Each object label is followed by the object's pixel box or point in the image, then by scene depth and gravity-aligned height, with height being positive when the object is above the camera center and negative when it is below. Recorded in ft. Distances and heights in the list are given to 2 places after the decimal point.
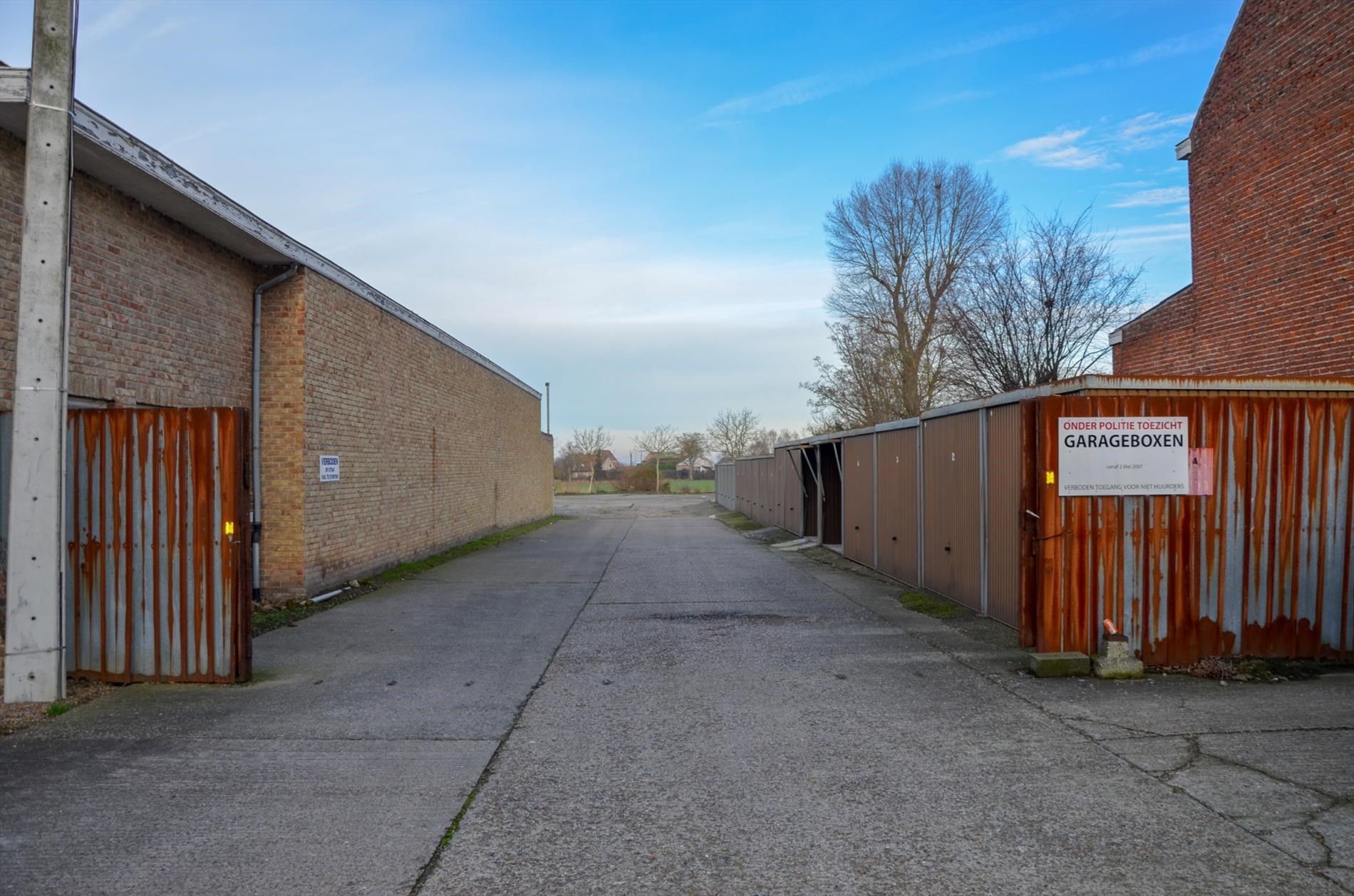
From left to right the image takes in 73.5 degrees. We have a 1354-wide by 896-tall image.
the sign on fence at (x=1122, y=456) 24.66 +0.21
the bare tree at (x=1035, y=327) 77.25 +11.92
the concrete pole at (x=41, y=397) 20.83 +1.49
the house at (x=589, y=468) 305.12 -2.00
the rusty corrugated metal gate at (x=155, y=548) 23.50 -2.25
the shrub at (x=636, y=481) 249.14 -5.06
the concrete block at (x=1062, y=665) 24.16 -5.40
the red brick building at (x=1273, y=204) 35.50 +11.36
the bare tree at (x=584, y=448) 304.91 +4.89
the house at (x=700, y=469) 314.20 -2.40
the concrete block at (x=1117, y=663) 23.86 -5.26
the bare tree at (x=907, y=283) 114.62 +23.77
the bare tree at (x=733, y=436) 274.57 +8.17
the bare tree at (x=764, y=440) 262.06 +6.76
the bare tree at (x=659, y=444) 288.67 +6.05
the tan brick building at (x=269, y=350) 27.30 +4.61
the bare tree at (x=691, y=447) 284.61 +5.05
